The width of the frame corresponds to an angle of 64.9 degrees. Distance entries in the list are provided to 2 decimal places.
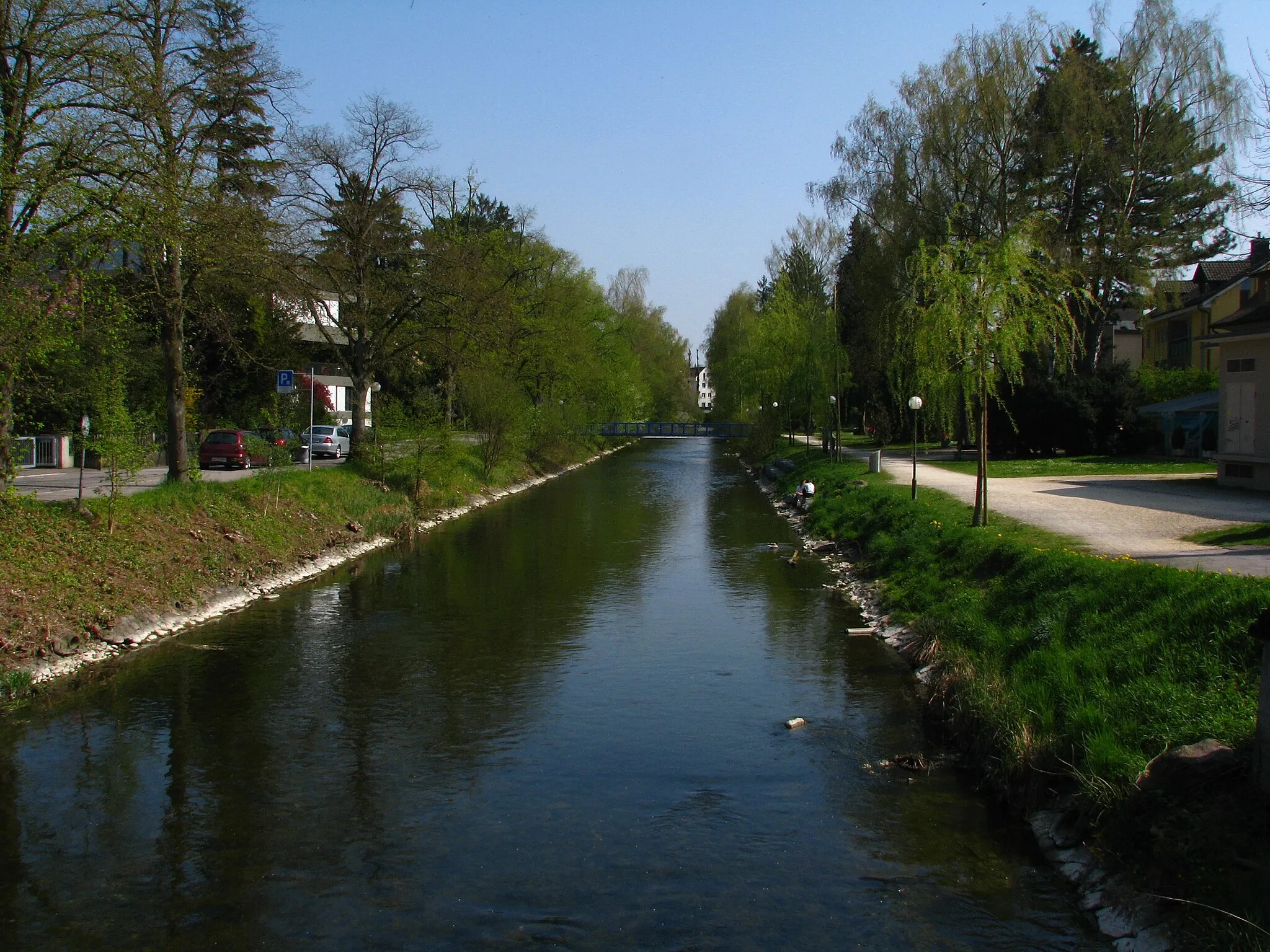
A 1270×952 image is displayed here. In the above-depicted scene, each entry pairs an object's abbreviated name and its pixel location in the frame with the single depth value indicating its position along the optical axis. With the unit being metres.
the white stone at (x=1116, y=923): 6.90
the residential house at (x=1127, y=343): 59.59
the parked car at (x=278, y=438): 22.61
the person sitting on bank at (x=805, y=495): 31.47
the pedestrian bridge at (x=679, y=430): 88.94
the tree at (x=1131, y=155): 34.03
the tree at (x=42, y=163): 13.38
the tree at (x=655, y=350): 94.31
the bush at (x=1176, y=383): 37.94
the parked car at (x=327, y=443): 37.72
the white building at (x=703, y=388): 160.25
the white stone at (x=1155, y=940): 6.51
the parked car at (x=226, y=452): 30.98
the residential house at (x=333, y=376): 40.19
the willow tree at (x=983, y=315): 17.59
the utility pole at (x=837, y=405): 37.72
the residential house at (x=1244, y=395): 22.12
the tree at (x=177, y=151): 15.85
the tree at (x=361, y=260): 29.78
